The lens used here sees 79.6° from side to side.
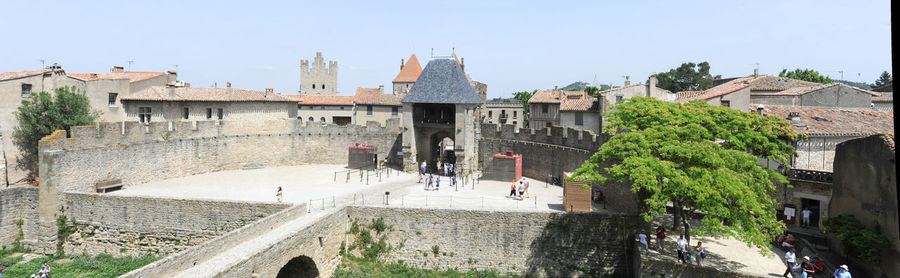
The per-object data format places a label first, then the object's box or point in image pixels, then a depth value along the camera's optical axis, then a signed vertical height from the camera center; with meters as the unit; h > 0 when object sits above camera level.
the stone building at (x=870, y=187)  16.03 -1.48
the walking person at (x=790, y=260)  17.06 -3.76
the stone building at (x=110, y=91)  35.91 +2.81
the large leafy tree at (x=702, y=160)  17.72 -0.74
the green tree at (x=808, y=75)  57.79 +7.25
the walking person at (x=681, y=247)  18.80 -3.74
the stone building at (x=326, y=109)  54.62 +2.69
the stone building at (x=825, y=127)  22.48 +0.65
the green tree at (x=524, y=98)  74.12 +6.28
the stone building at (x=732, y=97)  32.06 +2.58
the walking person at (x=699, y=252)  18.61 -3.90
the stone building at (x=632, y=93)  41.28 +3.67
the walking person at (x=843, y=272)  14.86 -3.64
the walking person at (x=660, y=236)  20.38 -3.64
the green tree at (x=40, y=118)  30.70 +0.82
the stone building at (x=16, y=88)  31.71 +2.75
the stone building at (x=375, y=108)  53.53 +2.81
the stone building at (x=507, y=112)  66.88 +3.16
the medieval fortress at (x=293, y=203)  21.36 -2.80
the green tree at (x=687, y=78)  77.06 +8.86
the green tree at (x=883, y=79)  61.05 +7.78
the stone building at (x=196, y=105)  35.88 +1.97
